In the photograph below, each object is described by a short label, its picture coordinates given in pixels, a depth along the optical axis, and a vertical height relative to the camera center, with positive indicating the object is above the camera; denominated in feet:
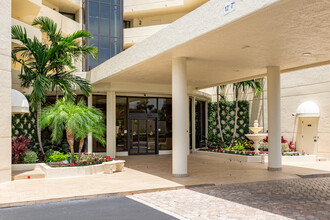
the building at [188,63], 24.68 +7.15
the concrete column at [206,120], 69.53 +0.87
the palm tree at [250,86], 62.80 +7.17
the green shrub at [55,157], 41.81 -3.98
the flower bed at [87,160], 38.92 -4.38
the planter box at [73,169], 35.99 -4.96
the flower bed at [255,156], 49.75 -5.05
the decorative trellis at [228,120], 66.64 +0.84
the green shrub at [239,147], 57.82 -4.01
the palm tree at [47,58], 42.06 +8.92
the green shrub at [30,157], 40.59 -3.92
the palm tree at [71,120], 36.11 +0.56
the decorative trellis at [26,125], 46.85 +0.07
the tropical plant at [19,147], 39.81 -2.64
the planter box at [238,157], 49.67 -5.25
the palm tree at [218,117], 66.59 +1.42
